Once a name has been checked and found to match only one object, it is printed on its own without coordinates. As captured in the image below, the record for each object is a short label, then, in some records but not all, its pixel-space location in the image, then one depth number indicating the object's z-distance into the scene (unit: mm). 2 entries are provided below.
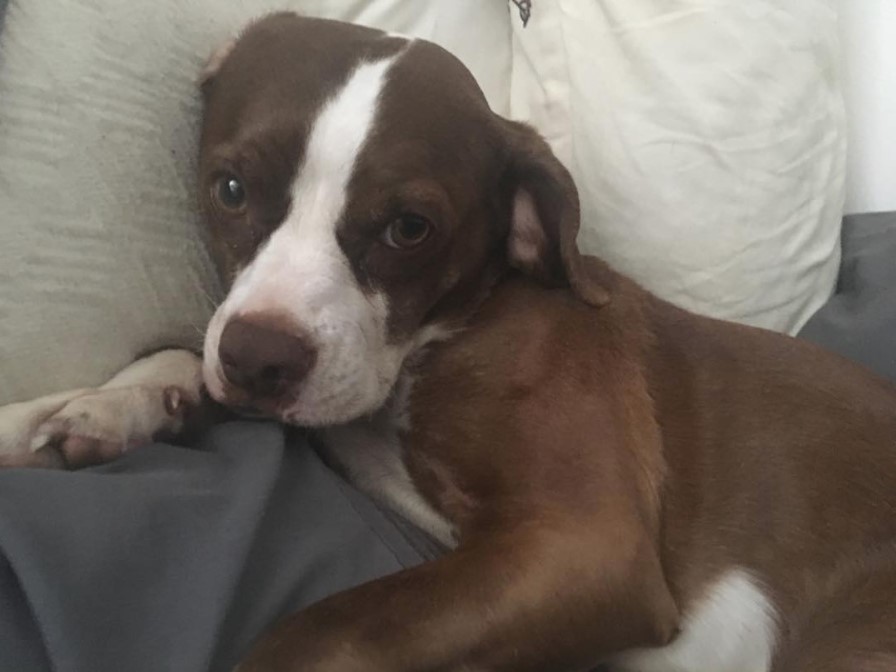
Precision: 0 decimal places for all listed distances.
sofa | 255
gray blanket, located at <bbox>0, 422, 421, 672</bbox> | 238
